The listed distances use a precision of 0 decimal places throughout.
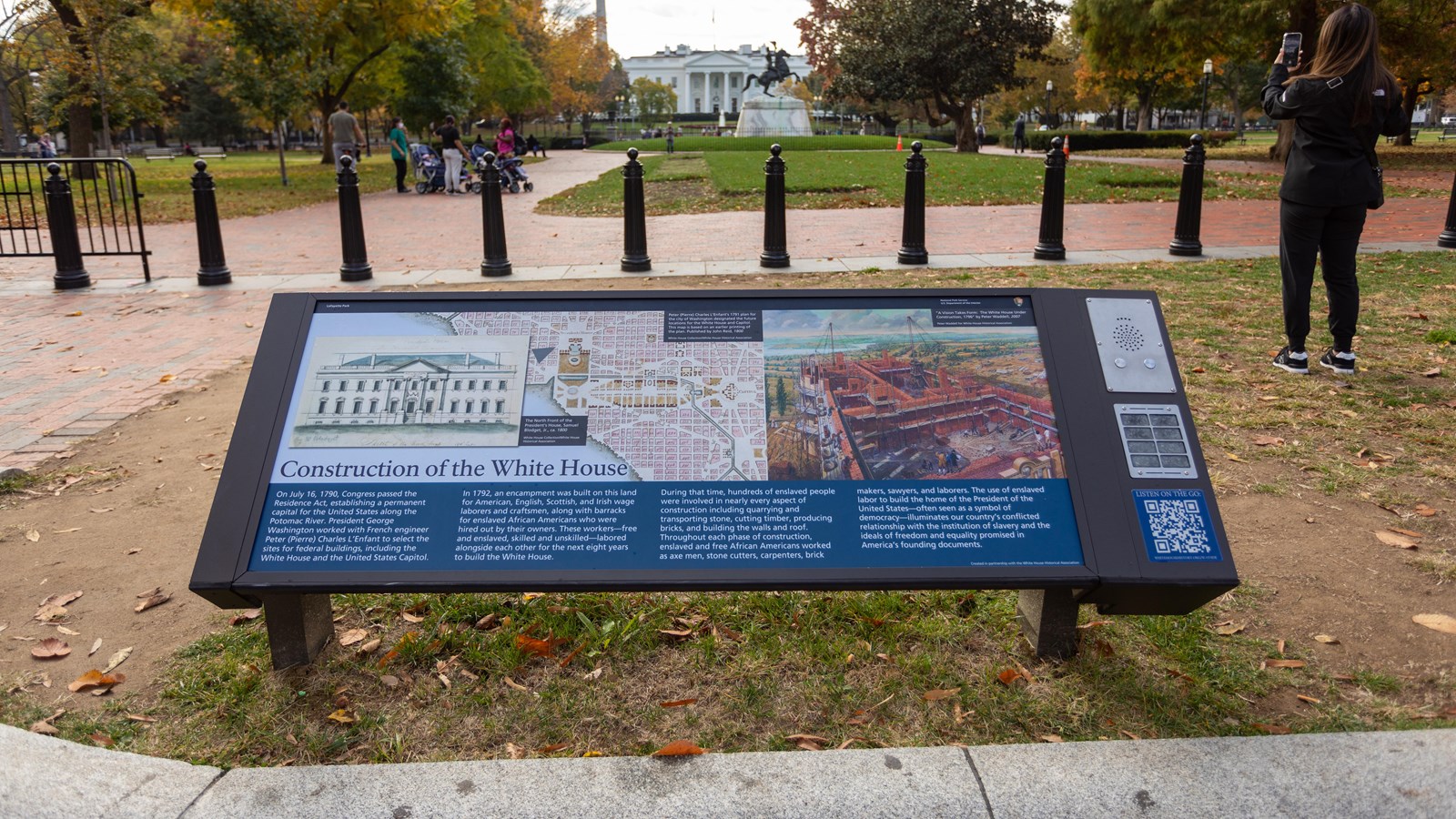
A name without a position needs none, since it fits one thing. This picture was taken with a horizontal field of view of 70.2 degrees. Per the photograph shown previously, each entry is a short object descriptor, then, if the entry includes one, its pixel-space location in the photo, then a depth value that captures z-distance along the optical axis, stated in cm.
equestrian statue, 5559
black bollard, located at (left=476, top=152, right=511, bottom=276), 1057
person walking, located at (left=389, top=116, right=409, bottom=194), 2431
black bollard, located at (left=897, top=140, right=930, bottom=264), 1056
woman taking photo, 566
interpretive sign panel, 276
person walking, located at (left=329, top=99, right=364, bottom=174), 2381
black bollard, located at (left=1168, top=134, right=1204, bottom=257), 1059
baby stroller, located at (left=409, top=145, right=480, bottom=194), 2420
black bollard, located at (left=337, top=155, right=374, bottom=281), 1048
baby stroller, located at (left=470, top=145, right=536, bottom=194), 2422
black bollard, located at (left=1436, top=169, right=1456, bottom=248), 1123
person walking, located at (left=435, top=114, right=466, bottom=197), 2311
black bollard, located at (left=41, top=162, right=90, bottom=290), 1052
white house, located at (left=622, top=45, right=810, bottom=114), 15100
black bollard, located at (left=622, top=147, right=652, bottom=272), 1048
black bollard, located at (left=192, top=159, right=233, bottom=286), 1059
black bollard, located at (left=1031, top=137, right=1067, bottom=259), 1058
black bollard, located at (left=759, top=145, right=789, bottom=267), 1042
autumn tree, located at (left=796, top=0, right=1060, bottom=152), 4175
